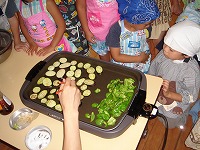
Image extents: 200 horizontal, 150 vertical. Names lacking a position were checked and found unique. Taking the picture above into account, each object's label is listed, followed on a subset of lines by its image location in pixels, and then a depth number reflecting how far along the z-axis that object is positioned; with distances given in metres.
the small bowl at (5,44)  1.31
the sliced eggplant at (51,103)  1.03
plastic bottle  1.05
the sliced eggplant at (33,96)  1.08
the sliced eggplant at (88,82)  1.10
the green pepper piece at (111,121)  0.91
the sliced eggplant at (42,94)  1.08
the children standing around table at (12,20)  1.40
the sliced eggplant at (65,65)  1.19
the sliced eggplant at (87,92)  1.05
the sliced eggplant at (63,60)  1.23
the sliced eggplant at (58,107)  1.01
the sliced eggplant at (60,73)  1.17
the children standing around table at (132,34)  1.17
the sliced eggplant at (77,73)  1.16
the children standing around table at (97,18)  1.40
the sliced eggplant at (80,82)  1.11
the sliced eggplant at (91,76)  1.12
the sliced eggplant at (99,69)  1.14
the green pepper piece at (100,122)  0.92
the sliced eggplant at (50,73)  1.17
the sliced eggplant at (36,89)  1.11
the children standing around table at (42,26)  1.32
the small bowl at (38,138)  0.95
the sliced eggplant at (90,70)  1.15
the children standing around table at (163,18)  1.73
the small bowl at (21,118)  1.03
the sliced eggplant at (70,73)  1.16
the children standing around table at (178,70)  1.16
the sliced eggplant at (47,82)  1.13
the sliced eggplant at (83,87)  1.08
